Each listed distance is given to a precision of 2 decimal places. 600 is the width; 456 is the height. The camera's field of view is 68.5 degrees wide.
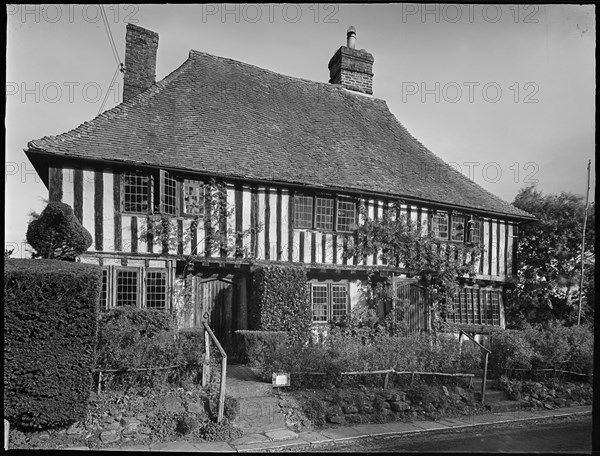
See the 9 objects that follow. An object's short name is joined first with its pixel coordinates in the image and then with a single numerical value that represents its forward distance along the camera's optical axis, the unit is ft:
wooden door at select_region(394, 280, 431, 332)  41.75
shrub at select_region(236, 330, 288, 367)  29.89
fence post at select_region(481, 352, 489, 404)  27.66
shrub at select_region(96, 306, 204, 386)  22.00
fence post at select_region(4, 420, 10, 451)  16.92
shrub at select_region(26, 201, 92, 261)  25.77
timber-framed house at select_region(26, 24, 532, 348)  31.94
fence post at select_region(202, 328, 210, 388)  23.50
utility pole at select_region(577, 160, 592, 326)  40.28
